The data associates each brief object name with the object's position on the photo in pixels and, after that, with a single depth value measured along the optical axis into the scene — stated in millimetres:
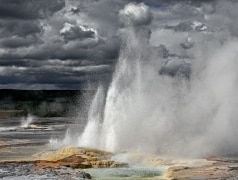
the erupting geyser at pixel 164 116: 25844
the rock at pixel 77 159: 20397
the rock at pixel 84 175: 17019
